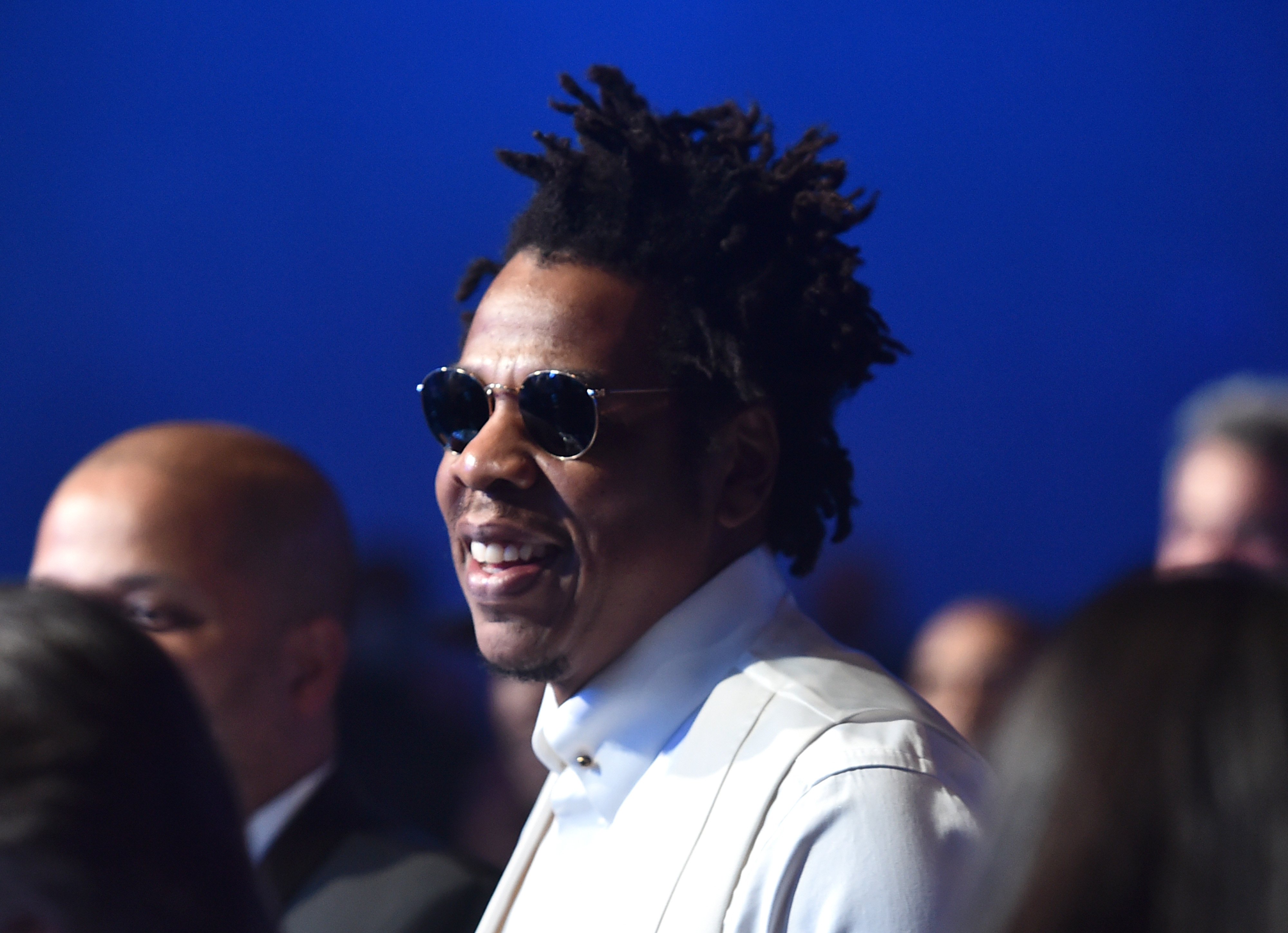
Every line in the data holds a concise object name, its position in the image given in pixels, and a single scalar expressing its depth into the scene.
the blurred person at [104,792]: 2.44
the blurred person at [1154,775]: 2.10
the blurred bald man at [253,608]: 2.90
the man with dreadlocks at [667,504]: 2.69
